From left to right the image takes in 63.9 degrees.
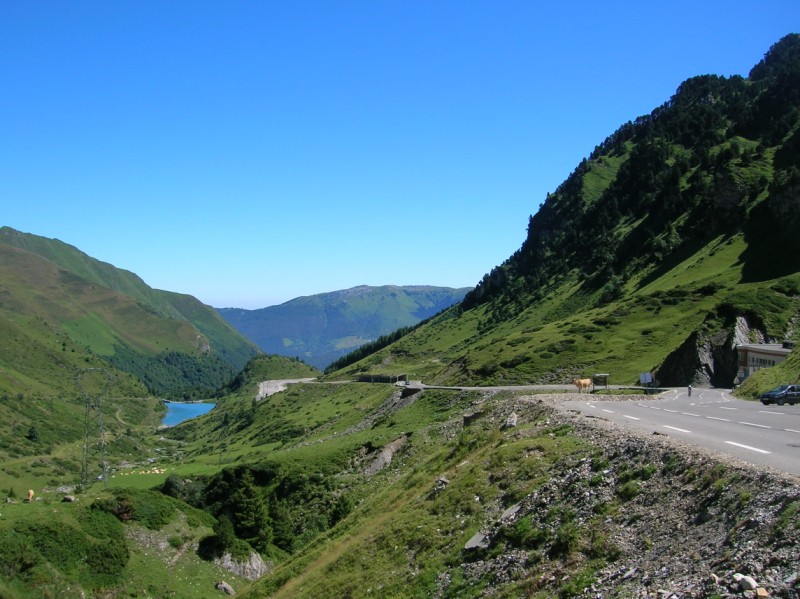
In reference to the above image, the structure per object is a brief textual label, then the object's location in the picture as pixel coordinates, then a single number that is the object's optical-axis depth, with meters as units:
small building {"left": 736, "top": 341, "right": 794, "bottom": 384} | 55.81
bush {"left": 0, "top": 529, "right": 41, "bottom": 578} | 33.50
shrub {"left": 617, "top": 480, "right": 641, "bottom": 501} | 17.08
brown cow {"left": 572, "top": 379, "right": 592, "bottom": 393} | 51.38
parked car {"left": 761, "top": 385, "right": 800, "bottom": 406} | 39.16
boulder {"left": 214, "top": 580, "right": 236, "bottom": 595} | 41.62
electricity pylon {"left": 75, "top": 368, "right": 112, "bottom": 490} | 129.56
